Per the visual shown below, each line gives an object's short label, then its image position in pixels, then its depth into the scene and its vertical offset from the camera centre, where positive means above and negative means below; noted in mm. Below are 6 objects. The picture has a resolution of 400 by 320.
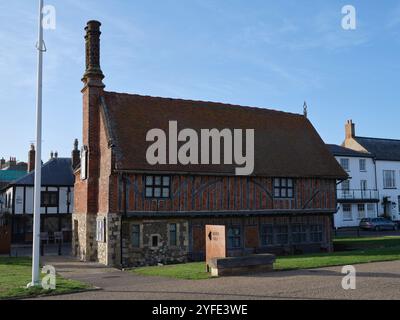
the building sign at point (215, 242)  15328 -1163
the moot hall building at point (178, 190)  21422 +925
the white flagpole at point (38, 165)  12125 +1212
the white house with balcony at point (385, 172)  45438 +3466
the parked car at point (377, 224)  39656 -1490
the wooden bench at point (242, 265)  14078 -1785
